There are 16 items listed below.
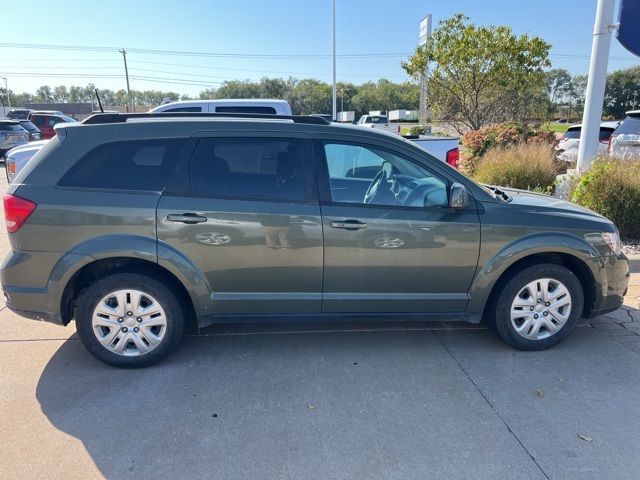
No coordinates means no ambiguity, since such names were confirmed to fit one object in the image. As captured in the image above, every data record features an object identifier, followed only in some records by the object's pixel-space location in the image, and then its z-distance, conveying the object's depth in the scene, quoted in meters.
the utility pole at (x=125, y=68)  56.24
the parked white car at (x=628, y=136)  9.54
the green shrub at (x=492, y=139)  12.23
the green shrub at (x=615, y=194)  6.55
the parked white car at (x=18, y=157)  6.68
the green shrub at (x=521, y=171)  8.82
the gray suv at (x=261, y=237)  3.42
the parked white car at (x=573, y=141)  11.72
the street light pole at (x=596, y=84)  7.13
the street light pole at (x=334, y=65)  28.69
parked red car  24.90
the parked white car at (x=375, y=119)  37.16
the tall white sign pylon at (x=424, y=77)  17.56
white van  8.73
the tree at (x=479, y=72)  15.77
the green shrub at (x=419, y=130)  29.20
